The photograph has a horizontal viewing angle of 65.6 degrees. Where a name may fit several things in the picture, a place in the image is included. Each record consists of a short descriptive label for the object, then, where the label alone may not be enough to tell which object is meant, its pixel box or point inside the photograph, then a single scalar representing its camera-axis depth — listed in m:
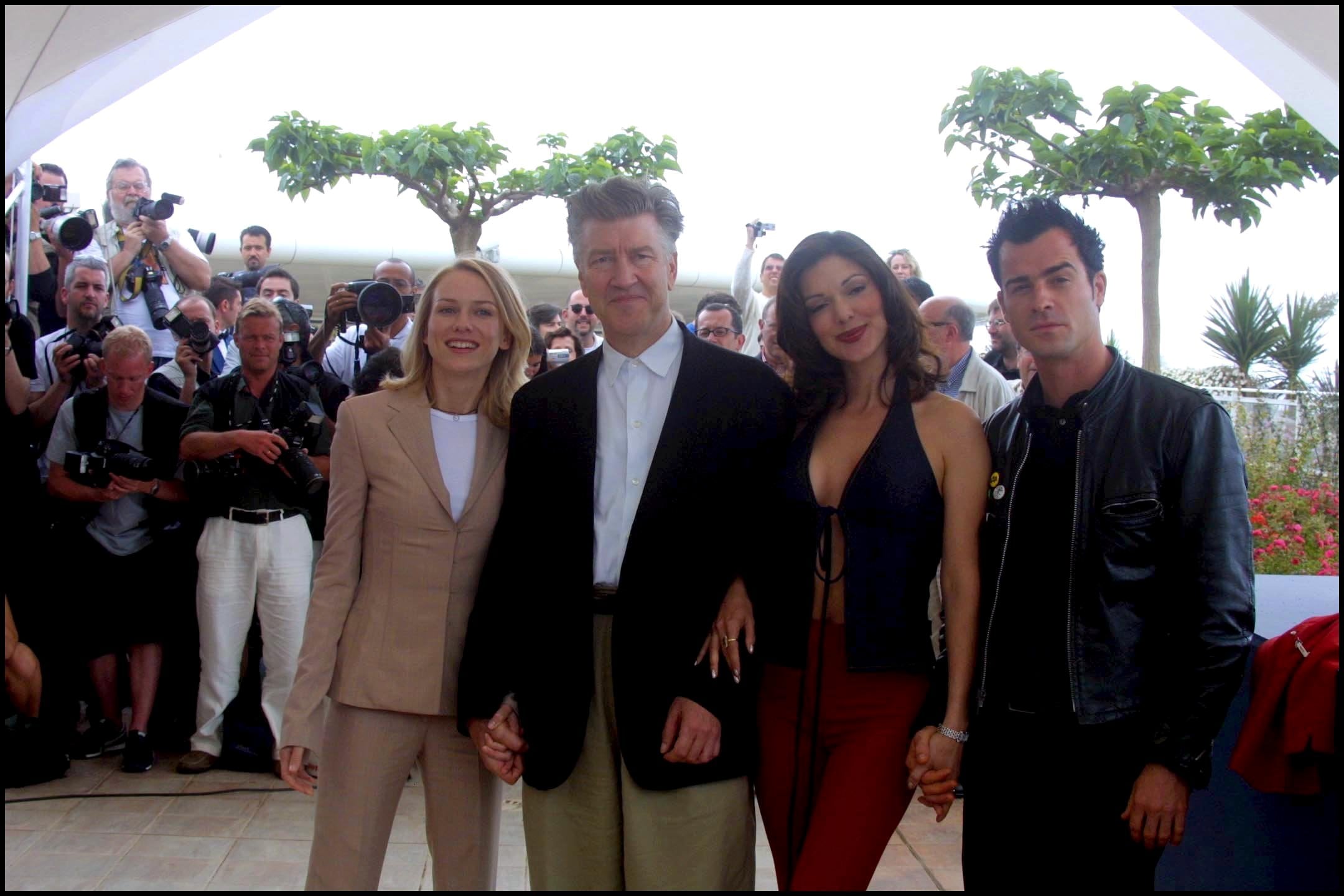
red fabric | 2.12
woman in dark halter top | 1.99
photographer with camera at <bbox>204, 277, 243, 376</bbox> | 5.62
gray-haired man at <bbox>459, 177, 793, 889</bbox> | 2.05
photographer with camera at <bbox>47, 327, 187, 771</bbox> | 4.46
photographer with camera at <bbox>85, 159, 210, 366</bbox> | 5.25
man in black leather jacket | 1.88
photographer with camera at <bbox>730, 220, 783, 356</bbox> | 5.92
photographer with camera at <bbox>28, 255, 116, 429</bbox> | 4.66
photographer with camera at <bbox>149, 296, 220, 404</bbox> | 4.77
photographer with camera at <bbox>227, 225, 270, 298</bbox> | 6.64
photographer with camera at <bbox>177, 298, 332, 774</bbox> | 4.37
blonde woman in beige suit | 2.29
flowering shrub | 6.84
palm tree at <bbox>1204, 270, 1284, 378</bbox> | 13.03
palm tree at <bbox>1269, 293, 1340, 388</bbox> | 12.62
